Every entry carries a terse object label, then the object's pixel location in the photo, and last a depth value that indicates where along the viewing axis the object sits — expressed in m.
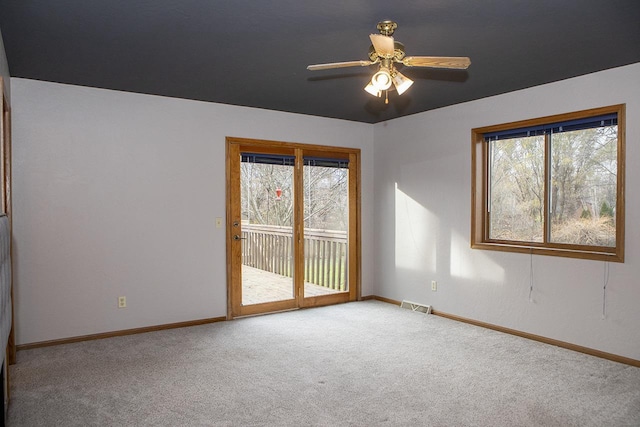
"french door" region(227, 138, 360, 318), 4.95
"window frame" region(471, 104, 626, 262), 3.58
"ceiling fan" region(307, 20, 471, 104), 2.60
